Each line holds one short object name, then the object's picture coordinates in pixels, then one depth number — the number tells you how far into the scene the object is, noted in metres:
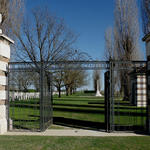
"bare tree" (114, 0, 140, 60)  22.77
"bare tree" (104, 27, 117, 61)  30.69
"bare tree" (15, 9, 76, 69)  21.48
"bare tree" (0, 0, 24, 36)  12.37
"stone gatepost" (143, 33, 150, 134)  8.41
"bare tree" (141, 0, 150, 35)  17.42
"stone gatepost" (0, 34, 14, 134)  8.34
